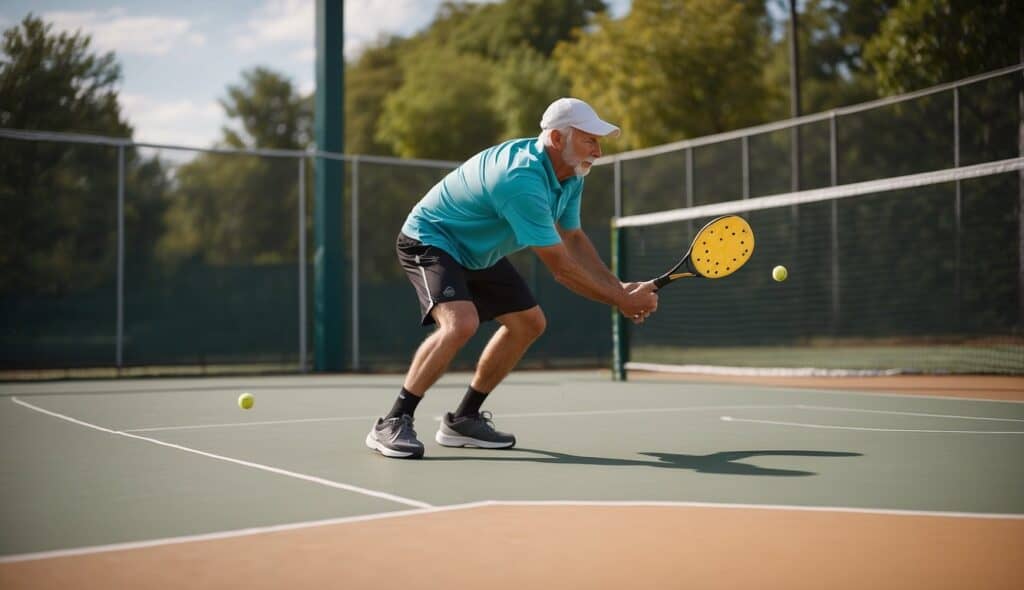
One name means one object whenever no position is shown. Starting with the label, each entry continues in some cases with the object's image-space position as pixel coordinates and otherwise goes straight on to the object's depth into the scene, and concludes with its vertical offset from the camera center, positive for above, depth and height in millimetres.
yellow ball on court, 8094 -582
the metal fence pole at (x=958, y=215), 12979 +1332
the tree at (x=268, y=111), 47844 +8844
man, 5312 +311
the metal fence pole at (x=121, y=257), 13773 +771
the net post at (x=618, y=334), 12307 -182
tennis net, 17375 +457
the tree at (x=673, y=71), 26750 +5951
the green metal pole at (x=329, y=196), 15320 +1701
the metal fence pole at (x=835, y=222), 14969 +1489
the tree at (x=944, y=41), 19172 +4805
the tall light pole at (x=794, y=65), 25916 +5796
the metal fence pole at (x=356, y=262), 15477 +784
